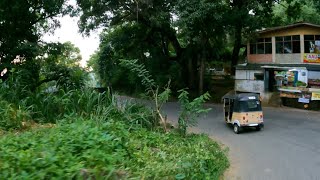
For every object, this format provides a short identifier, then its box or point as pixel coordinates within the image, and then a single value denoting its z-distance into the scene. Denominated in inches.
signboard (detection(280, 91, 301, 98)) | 599.9
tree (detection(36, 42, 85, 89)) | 518.7
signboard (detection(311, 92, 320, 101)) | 571.2
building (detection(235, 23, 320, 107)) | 605.2
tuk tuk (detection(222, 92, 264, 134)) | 433.7
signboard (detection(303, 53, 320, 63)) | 649.7
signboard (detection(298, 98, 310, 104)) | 583.5
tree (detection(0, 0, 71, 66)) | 486.1
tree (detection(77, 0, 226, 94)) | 569.0
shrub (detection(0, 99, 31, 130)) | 251.5
